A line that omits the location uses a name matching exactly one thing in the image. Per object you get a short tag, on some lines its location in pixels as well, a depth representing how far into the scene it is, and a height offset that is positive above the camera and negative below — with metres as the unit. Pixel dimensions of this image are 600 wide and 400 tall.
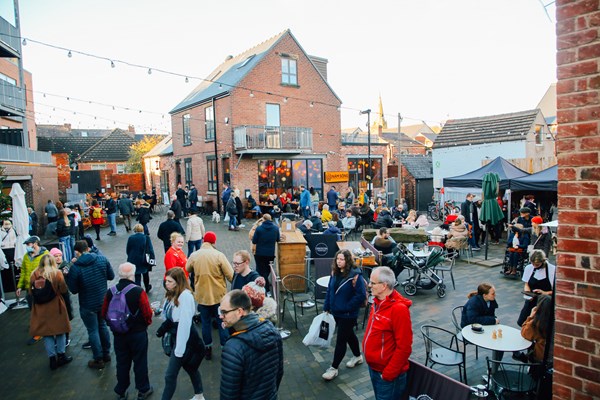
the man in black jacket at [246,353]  2.95 -1.28
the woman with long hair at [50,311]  5.55 -1.73
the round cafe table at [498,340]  4.56 -1.94
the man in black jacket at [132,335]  4.57 -1.73
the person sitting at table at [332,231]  10.42 -1.34
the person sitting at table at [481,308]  5.23 -1.74
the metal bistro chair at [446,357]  4.78 -2.19
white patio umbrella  8.55 -0.81
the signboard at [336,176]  24.20 +0.17
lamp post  21.65 +0.14
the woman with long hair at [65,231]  10.96 -1.23
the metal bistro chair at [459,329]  4.94 -2.48
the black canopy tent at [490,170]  14.55 +0.02
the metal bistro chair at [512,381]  4.22 -2.21
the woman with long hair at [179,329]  4.32 -1.59
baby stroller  8.42 -2.06
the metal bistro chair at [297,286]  8.09 -2.23
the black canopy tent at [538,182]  12.55 -0.25
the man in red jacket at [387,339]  3.58 -1.46
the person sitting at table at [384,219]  11.97 -1.23
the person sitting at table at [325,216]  13.89 -1.27
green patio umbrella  11.27 -0.78
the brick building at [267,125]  21.53 +3.20
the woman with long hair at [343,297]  5.05 -1.49
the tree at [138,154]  41.25 +3.11
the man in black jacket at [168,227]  9.24 -1.03
